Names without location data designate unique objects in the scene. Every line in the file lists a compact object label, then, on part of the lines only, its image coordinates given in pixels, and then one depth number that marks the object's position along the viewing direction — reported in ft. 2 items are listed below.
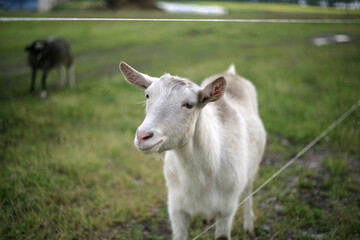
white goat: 7.05
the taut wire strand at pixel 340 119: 17.99
